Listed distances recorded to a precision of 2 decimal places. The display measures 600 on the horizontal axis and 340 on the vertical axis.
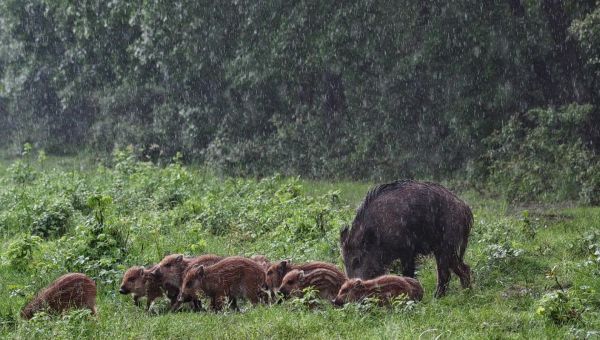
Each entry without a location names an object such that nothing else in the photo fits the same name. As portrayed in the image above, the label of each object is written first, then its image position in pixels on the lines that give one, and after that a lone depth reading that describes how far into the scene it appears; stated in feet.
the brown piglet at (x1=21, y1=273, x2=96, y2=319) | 60.39
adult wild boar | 67.41
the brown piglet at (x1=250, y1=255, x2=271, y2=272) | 66.44
